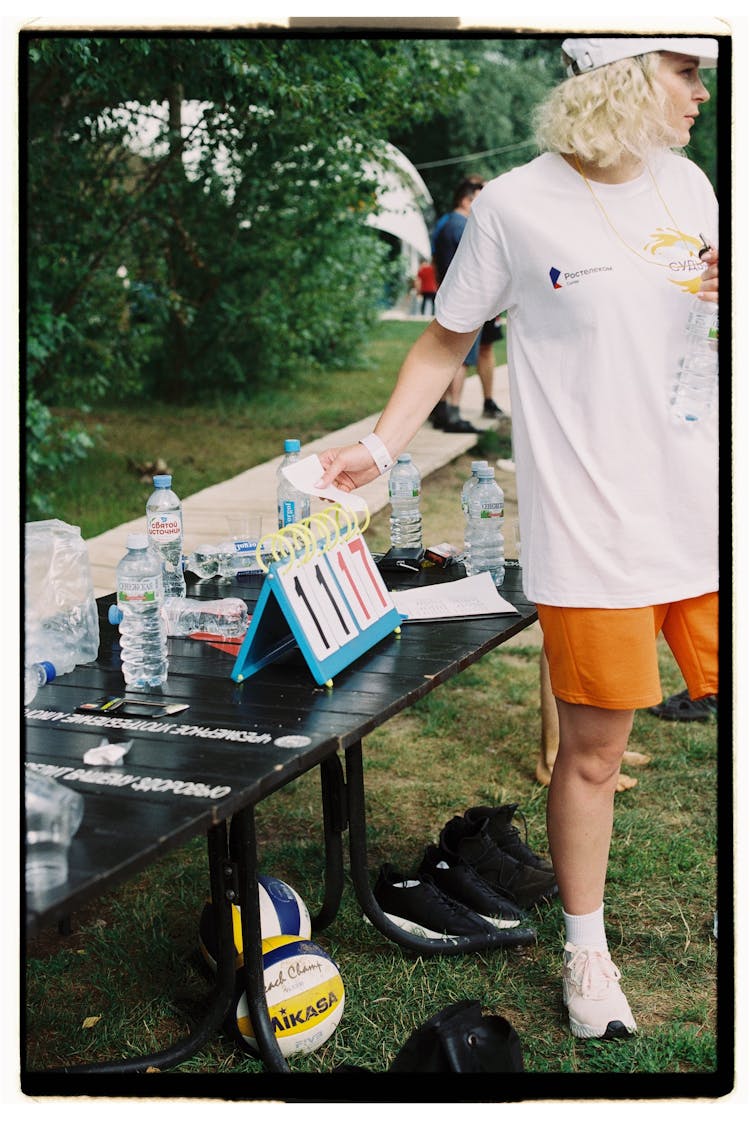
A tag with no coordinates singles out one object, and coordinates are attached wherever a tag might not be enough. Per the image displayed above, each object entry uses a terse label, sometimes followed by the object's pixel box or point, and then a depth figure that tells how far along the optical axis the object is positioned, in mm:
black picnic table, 2045
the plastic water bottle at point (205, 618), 3207
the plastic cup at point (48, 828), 1851
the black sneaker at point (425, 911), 3354
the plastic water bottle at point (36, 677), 2699
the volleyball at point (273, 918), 2988
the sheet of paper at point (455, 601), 3324
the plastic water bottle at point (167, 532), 3486
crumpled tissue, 2322
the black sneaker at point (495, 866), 3541
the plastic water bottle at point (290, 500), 3686
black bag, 2320
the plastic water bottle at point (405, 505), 3996
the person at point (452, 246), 10125
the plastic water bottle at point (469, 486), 3887
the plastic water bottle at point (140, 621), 2854
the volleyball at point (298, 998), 2818
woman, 2516
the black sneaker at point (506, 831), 3654
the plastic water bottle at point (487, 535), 3762
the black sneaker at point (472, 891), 3436
